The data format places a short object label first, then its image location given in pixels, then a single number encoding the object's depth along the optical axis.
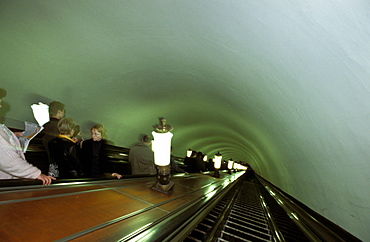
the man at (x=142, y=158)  4.91
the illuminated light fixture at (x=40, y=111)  5.24
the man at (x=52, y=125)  3.67
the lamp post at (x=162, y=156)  2.97
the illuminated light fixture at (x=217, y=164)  8.30
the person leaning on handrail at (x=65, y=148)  2.71
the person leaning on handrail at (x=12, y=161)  1.91
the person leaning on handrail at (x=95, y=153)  3.46
